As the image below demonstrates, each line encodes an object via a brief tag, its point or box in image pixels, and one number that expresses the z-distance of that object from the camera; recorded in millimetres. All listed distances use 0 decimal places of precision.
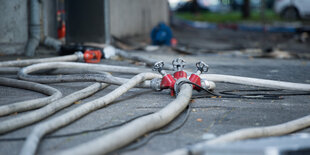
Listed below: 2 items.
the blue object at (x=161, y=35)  10938
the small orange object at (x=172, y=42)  11295
